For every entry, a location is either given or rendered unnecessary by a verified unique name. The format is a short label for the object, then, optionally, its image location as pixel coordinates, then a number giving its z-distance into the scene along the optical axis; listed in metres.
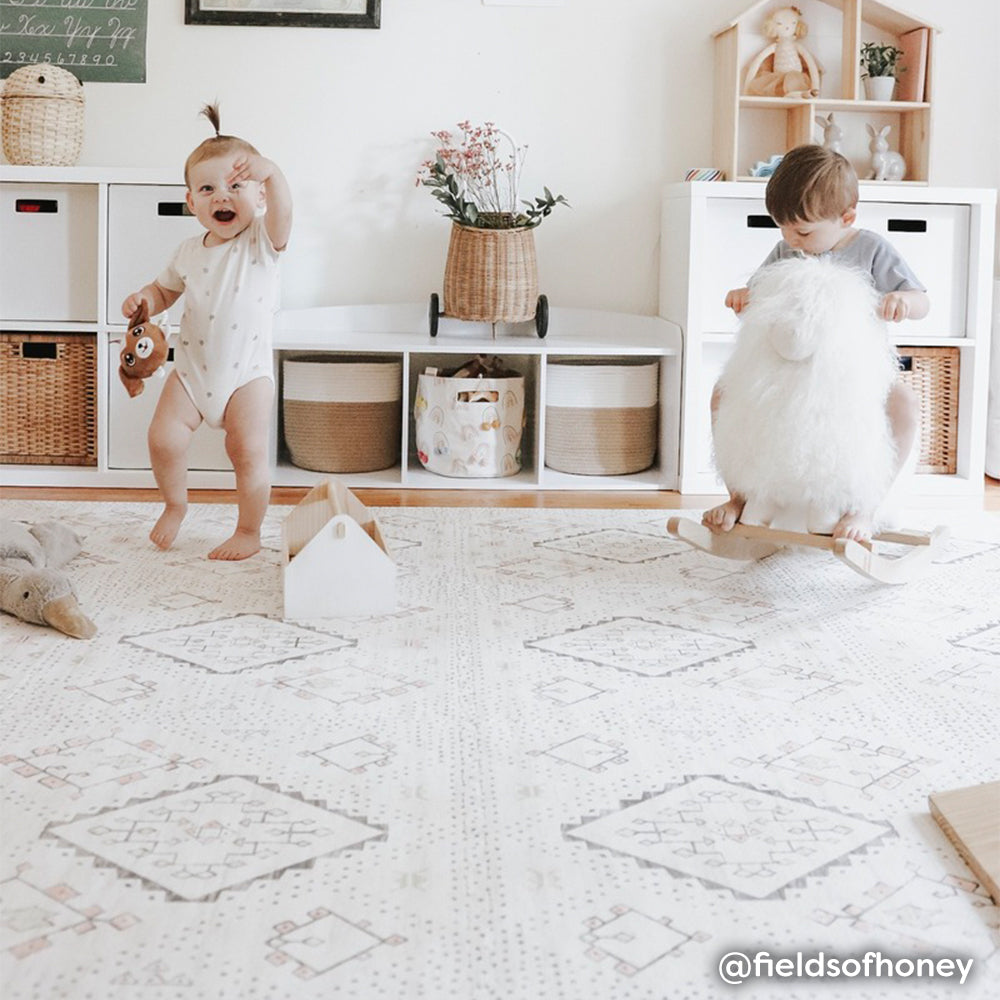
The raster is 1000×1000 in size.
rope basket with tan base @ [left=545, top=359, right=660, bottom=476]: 3.05
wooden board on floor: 1.04
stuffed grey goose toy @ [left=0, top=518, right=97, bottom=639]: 1.71
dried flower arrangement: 3.15
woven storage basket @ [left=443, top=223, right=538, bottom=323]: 3.03
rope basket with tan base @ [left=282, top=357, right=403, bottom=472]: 3.01
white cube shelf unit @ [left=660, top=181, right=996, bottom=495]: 2.99
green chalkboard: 3.16
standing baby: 2.25
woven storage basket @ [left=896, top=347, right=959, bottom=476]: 3.06
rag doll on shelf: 3.16
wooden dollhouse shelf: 3.12
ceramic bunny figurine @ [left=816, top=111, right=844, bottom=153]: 3.13
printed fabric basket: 2.98
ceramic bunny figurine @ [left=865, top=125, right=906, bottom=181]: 3.18
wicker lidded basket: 2.94
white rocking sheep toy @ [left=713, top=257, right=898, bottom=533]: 1.98
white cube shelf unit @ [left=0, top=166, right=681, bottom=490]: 2.93
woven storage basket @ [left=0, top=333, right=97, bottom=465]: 2.99
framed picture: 3.16
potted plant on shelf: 3.16
